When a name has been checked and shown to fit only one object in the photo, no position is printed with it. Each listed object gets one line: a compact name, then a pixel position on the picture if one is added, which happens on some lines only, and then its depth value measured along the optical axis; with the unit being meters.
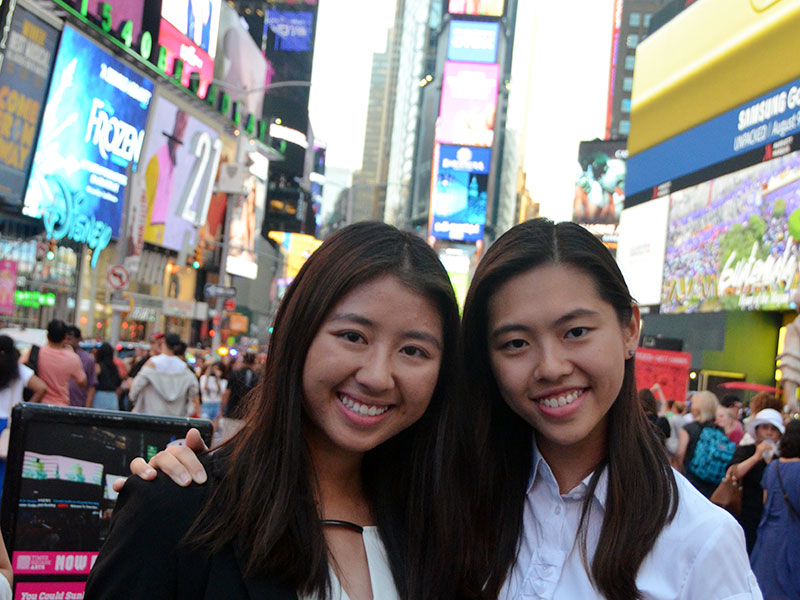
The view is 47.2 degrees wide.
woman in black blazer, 2.16
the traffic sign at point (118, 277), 16.36
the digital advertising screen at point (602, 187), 66.62
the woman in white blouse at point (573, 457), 2.40
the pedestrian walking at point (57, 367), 10.15
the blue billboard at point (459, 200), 90.88
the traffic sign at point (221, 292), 26.89
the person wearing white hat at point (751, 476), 7.45
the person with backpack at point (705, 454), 8.84
